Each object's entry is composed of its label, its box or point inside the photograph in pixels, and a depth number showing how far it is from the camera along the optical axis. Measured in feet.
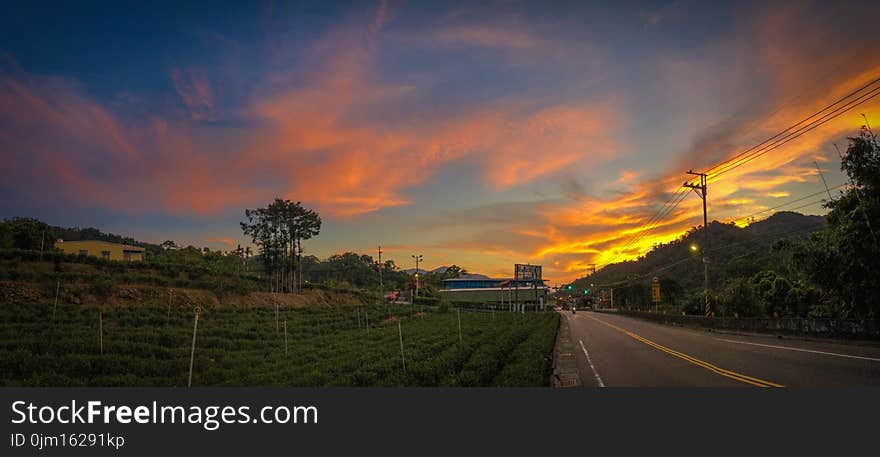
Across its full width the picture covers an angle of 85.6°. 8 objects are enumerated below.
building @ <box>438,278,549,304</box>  389.39
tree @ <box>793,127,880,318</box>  78.84
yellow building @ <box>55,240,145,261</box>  203.82
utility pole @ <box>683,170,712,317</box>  155.70
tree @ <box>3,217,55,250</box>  174.40
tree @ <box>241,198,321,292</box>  258.78
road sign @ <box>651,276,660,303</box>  303.89
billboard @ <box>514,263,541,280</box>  234.09
